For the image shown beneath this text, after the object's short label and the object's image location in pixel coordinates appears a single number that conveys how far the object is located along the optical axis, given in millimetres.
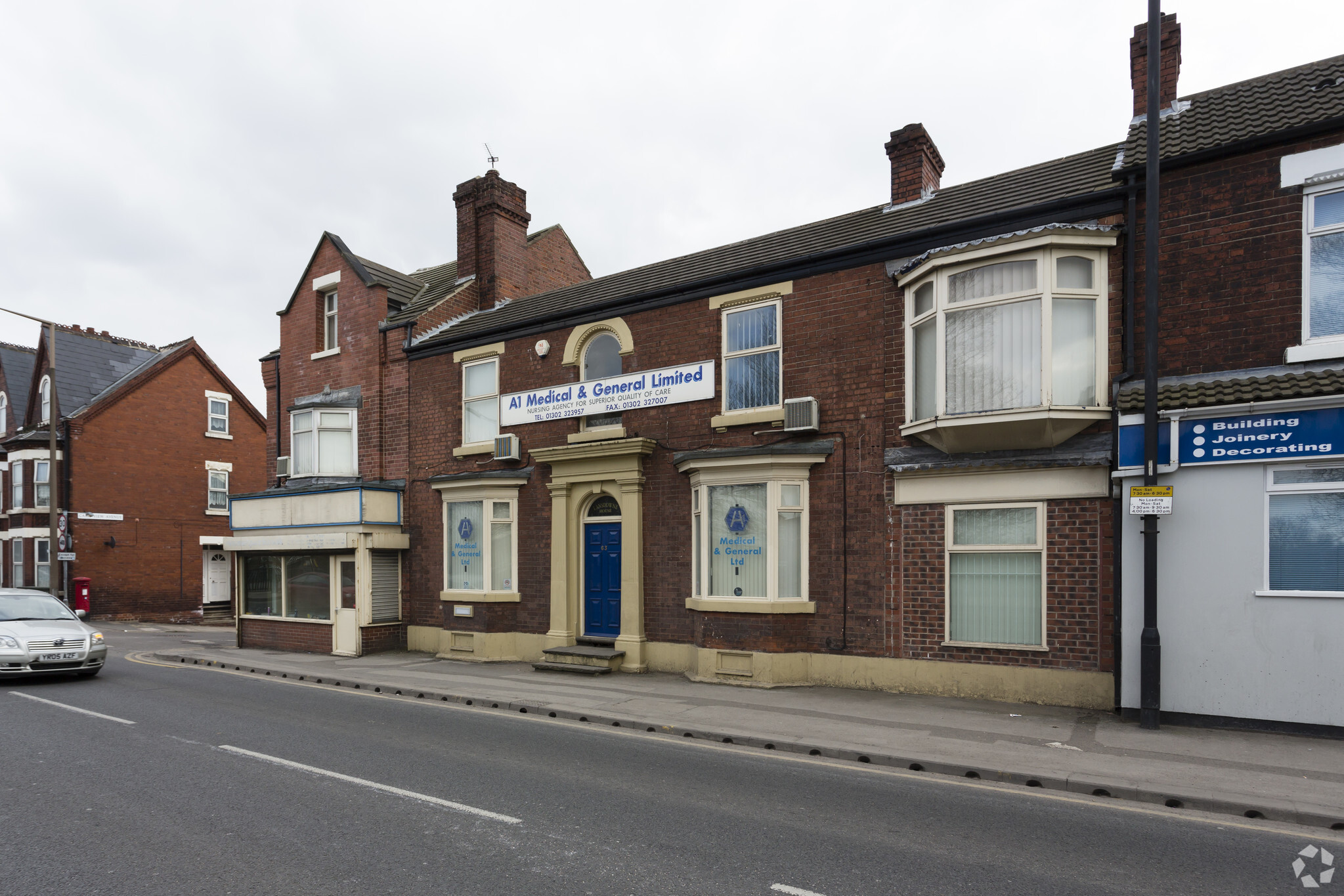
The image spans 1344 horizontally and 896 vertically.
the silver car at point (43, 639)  12422
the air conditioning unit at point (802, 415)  12102
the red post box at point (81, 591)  25594
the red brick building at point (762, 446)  10188
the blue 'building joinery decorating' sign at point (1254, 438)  8508
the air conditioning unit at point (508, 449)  15461
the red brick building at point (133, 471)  27406
